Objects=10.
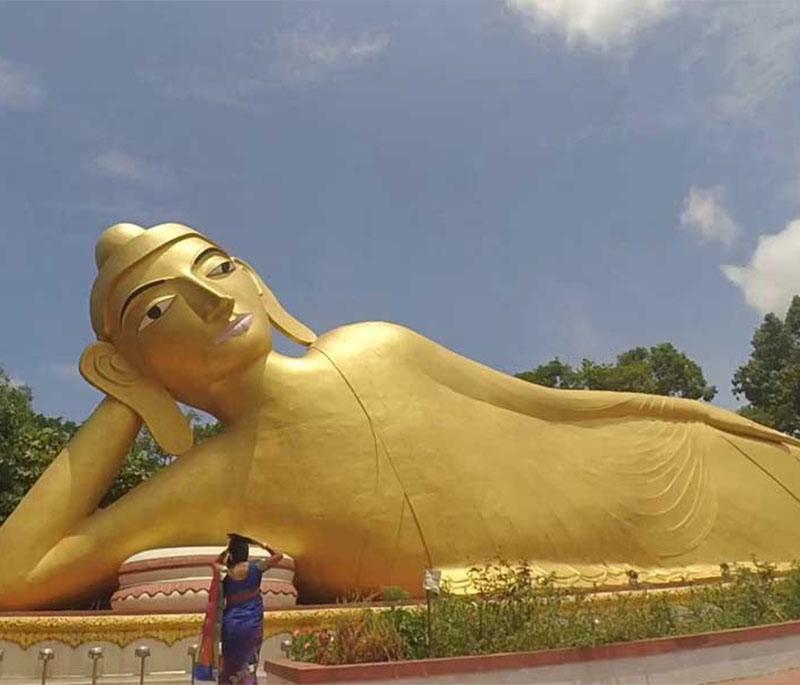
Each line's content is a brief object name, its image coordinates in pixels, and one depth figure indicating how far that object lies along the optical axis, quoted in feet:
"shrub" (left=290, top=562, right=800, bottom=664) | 20.20
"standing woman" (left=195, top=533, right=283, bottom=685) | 18.12
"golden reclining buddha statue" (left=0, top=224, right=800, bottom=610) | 36.47
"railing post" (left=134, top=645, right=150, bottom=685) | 27.84
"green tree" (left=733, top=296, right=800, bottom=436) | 107.76
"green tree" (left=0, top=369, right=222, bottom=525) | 70.08
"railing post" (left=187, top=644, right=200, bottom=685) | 27.96
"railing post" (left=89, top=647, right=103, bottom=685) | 28.67
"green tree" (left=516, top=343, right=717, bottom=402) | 110.01
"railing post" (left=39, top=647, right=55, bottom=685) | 29.12
